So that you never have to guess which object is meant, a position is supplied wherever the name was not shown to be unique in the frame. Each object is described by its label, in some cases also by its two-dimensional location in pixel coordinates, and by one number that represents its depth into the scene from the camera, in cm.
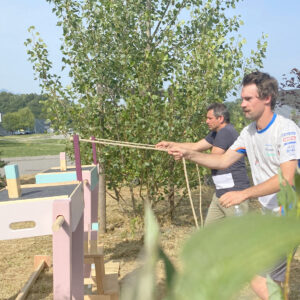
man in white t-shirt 216
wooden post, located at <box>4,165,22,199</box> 258
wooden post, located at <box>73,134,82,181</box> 342
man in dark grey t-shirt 402
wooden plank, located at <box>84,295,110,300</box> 357
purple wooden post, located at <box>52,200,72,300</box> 244
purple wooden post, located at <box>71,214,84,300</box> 297
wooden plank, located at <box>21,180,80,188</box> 313
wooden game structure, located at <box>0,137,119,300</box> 240
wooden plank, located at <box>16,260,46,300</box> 414
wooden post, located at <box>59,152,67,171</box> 419
